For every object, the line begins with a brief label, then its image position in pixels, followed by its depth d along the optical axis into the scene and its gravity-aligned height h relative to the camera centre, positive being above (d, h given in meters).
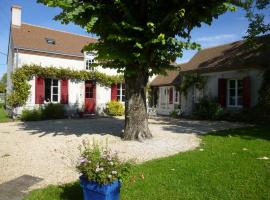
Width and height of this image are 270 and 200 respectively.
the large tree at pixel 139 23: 8.59 +2.41
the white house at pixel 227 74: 17.22 +1.92
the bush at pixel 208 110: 18.19 -0.34
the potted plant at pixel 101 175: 3.94 -0.96
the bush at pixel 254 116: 15.80 -0.58
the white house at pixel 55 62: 19.91 +2.80
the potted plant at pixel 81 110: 21.60 -0.57
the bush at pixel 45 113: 18.39 -0.68
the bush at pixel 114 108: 22.80 -0.37
